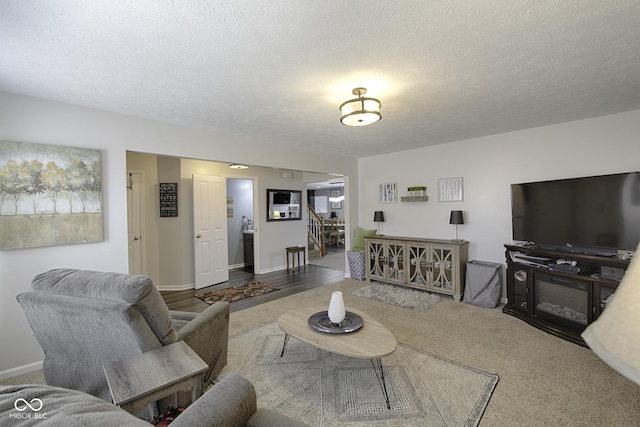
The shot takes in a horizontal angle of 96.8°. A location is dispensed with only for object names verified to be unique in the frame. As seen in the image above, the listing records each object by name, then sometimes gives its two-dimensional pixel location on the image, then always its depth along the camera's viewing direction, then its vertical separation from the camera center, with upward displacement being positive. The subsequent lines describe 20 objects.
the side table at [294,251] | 6.59 -0.90
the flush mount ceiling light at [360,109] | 2.41 +0.89
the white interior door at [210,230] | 4.98 -0.28
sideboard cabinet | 4.15 -0.83
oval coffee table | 1.98 -0.97
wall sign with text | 4.90 +0.29
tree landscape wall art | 2.32 +0.20
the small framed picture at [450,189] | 4.45 +0.32
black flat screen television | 2.76 -0.06
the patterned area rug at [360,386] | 1.89 -1.35
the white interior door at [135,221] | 4.62 -0.08
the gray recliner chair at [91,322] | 1.51 -0.58
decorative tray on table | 2.27 -0.94
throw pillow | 5.44 -0.51
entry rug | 4.39 -1.29
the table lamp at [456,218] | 4.25 -0.13
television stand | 2.71 -0.84
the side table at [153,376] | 1.18 -0.73
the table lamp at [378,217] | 5.34 -0.11
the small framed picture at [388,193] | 5.27 +0.34
